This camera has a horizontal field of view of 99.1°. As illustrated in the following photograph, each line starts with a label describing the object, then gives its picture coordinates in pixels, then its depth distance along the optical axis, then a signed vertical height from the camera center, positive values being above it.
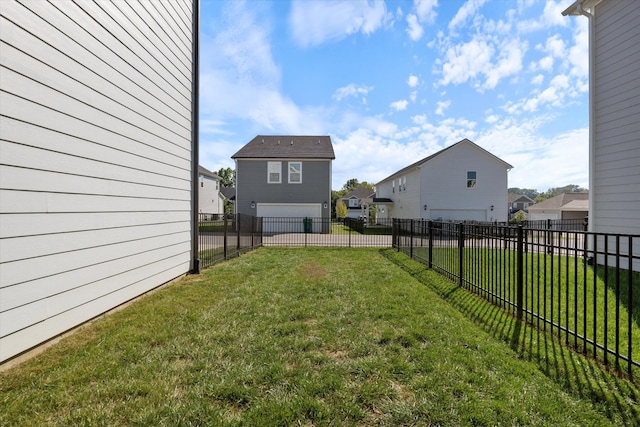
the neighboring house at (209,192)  29.31 +2.37
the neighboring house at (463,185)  20.33 +2.20
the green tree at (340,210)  38.59 +0.46
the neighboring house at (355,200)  46.42 +2.45
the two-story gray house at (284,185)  19.52 +2.02
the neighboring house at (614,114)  6.75 +2.66
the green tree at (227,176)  63.53 +8.60
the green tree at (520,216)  30.77 -0.18
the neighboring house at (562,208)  26.03 +0.74
